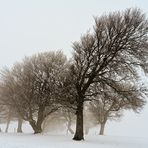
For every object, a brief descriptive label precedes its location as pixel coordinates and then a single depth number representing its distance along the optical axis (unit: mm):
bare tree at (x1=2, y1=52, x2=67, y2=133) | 37250
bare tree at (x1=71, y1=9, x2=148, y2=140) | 27609
